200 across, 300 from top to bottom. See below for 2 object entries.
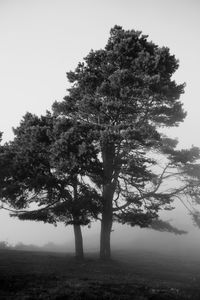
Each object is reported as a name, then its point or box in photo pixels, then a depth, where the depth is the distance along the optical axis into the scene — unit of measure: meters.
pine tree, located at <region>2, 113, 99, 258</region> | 19.98
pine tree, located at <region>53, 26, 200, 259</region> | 21.34
